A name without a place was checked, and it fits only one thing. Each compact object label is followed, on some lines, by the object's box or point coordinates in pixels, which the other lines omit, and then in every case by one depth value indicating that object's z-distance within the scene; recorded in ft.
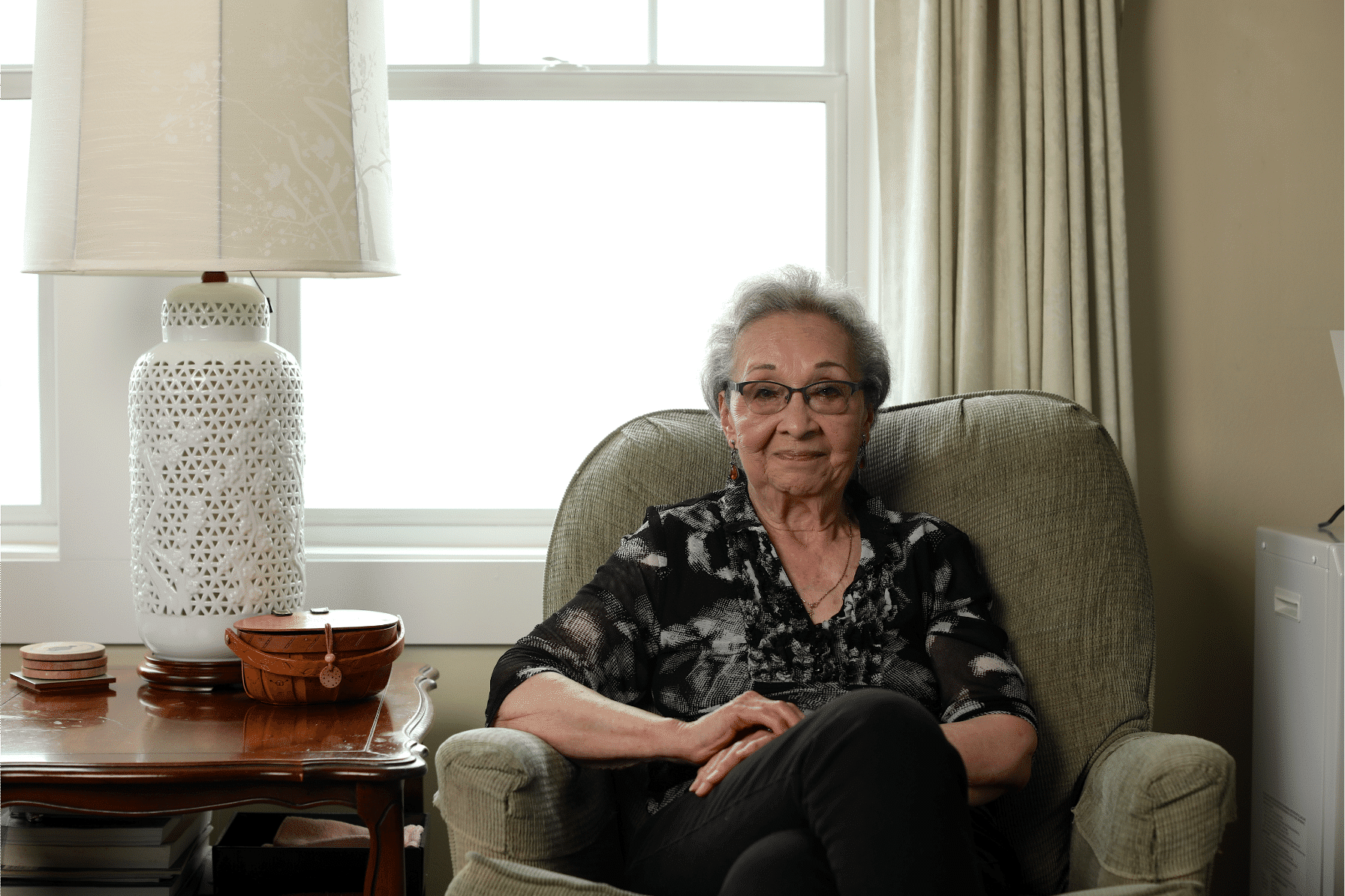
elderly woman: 4.36
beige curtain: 6.58
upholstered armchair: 4.09
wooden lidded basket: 5.10
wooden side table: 4.51
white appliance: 5.54
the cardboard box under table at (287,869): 5.49
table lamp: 4.87
